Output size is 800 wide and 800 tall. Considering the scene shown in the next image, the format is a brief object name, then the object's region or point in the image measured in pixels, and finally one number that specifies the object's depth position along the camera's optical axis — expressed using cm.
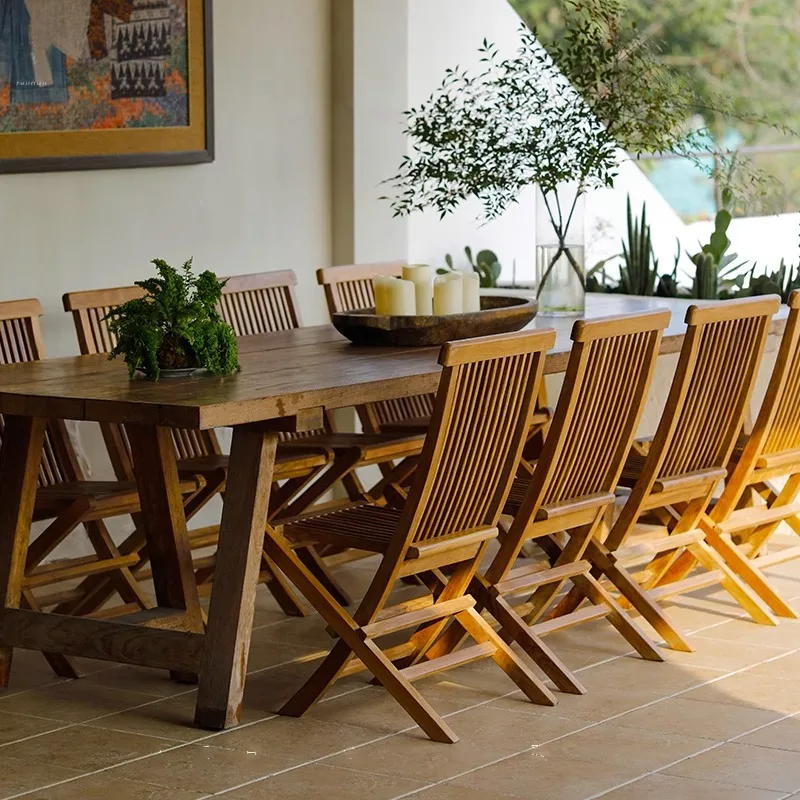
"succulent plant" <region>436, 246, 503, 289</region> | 759
